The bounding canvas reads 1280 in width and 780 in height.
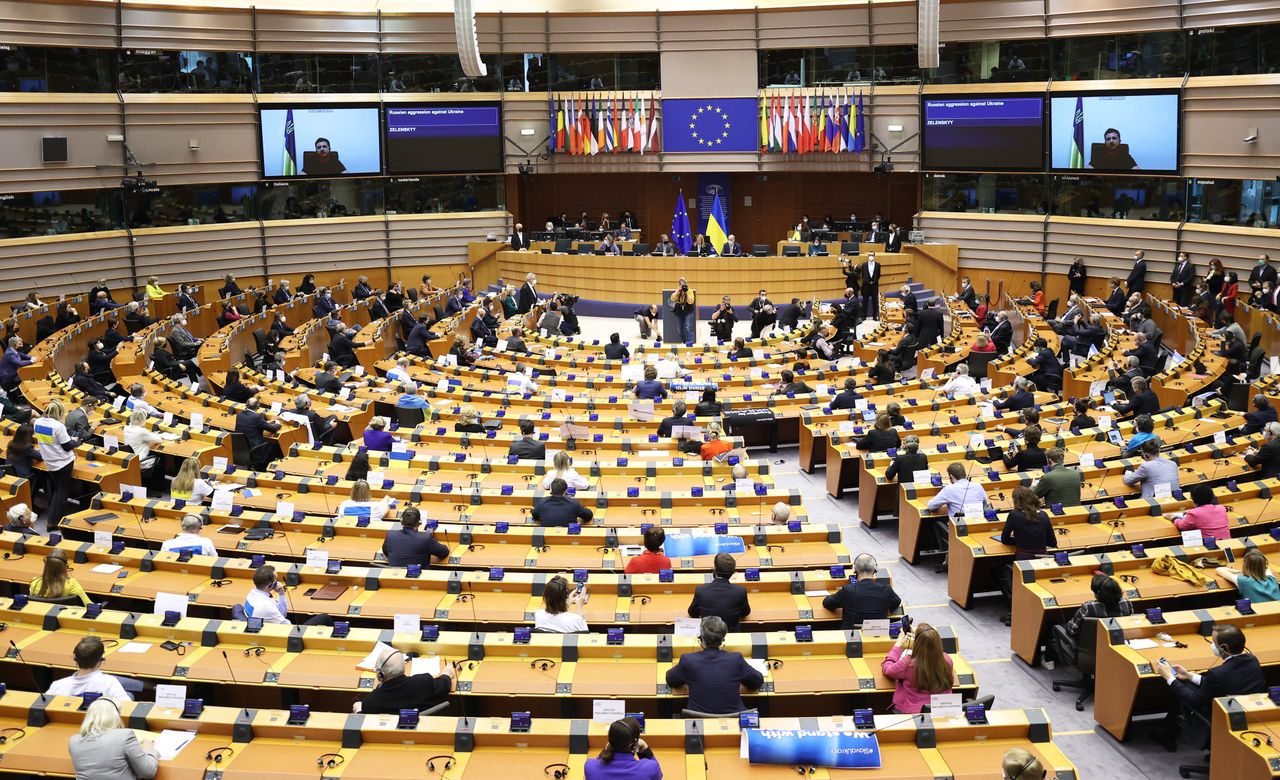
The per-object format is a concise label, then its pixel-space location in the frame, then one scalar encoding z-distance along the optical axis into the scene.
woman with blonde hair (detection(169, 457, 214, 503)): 13.75
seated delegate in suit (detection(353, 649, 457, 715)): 8.66
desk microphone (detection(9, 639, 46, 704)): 9.74
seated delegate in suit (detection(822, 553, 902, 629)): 10.08
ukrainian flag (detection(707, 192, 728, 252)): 33.03
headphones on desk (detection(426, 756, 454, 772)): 7.88
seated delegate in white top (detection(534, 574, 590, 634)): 9.73
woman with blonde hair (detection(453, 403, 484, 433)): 17.14
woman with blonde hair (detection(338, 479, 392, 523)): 12.95
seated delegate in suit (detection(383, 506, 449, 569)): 11.59
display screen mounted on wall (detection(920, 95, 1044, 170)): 32.12
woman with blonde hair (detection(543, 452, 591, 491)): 13.77
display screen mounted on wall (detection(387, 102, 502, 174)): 35.22
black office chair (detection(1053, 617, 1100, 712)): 10.11
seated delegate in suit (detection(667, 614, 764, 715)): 8.66
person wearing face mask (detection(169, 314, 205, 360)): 23.80
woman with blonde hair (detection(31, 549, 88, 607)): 10.70
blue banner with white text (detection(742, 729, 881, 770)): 7.79
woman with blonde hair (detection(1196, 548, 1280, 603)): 10.23
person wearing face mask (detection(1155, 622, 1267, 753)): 8.61
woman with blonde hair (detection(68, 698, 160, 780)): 7.56
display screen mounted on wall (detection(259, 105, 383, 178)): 33.94
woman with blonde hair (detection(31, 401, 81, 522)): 14.99
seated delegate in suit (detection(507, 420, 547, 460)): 15.56
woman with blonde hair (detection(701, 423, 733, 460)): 15.52
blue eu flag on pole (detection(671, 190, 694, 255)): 34.16
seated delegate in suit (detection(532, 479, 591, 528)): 12.66
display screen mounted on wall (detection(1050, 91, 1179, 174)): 29.58
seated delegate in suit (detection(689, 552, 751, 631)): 9.95
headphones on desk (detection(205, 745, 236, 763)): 8.05
